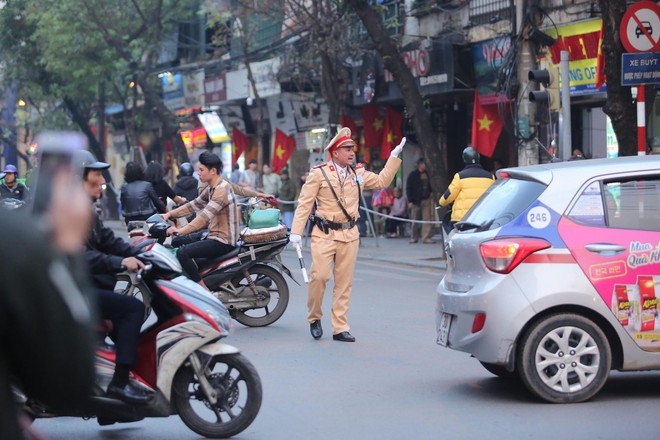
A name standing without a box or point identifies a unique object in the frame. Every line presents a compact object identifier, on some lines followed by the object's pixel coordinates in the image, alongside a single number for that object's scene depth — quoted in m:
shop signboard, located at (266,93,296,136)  32.34
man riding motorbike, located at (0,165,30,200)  17.73
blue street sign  14.22
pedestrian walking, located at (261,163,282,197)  28.53
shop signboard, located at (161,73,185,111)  38.88
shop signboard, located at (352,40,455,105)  23.34
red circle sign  14.34
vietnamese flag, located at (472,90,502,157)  22.58
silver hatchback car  7.08
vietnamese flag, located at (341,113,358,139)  28.94
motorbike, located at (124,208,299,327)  11.15
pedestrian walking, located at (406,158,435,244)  24.95
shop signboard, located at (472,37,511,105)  21.89
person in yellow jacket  13.88
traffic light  15.73
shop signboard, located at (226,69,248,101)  32.56
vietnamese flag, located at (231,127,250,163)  37.22
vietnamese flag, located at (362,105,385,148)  28.22
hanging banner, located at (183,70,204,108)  36.34
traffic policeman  10.09
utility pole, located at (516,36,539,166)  17.80
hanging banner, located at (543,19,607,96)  19.61
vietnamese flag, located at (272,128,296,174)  32.72
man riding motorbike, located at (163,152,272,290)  10.81
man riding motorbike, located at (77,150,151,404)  6.08
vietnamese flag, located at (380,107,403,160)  27.22
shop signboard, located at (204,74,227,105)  33.84
